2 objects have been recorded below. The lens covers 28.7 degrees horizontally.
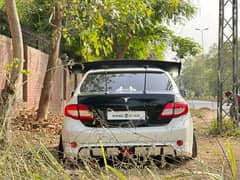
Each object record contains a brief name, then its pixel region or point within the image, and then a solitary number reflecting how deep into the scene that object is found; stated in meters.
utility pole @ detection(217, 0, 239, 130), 10.90
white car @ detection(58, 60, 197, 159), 5.76
